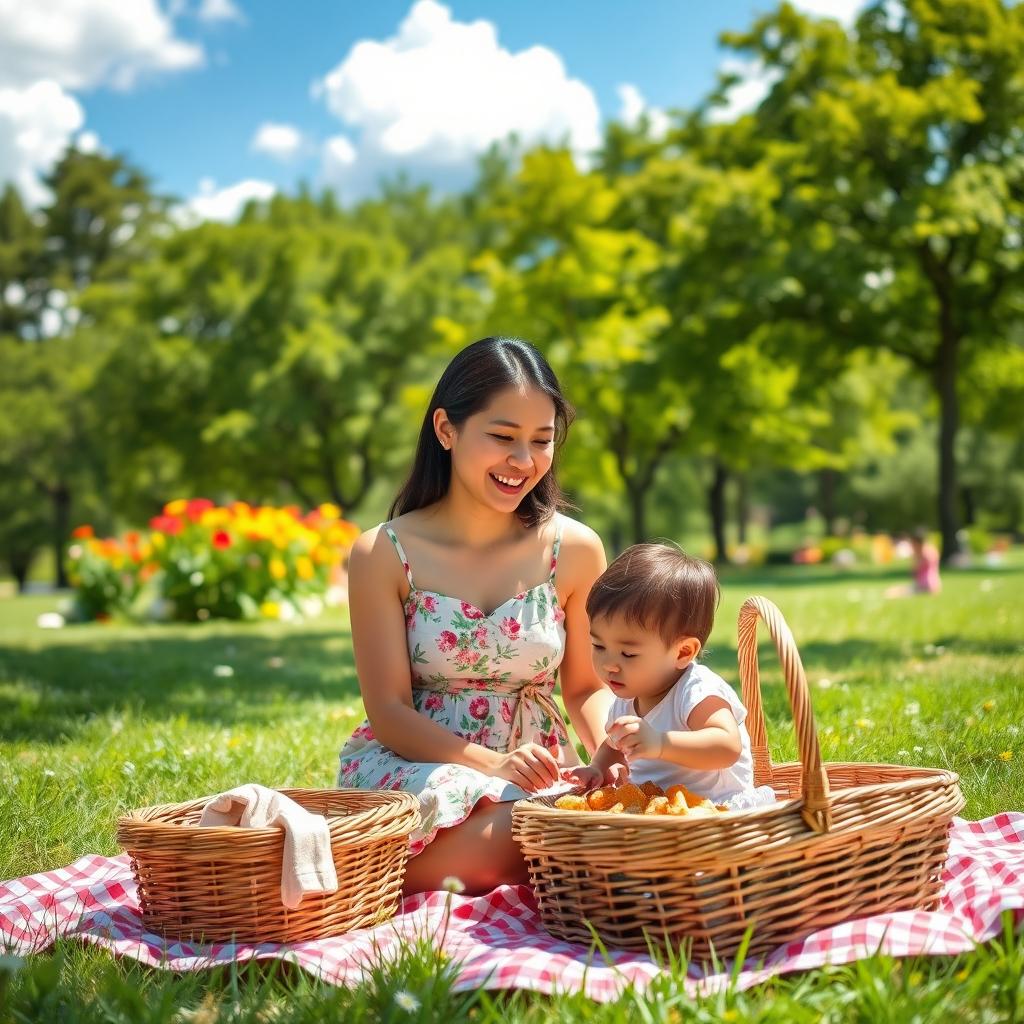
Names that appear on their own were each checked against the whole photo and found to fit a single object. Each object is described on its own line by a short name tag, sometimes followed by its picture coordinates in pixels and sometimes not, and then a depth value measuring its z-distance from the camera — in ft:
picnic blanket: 7.87
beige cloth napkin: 8.69
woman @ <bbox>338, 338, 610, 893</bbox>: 10.50
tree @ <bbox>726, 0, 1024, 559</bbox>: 58.90
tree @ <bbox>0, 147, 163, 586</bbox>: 117.91
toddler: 9.69
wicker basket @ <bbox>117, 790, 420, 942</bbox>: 8.84
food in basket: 9.35
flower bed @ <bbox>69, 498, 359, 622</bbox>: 43.50
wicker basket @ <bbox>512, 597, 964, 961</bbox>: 8.21
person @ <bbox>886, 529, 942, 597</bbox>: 45.60
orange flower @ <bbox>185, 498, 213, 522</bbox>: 43.96
